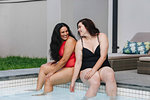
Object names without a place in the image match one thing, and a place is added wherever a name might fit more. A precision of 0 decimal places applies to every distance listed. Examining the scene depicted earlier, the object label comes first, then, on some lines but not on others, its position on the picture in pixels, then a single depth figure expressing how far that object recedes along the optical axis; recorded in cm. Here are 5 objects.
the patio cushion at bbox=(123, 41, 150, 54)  756
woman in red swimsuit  511
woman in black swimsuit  466
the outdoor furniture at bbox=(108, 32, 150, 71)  677
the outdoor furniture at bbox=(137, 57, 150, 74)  633
